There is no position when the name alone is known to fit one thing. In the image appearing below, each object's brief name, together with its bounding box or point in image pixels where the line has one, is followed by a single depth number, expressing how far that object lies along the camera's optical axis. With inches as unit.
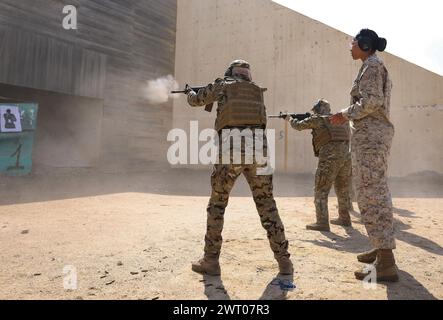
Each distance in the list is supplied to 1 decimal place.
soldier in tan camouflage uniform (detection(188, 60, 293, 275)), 109.5
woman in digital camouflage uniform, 107.9
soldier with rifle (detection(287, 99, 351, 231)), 179.3
